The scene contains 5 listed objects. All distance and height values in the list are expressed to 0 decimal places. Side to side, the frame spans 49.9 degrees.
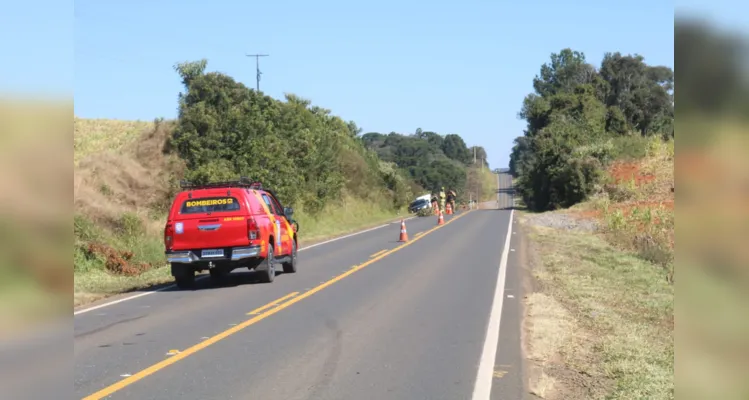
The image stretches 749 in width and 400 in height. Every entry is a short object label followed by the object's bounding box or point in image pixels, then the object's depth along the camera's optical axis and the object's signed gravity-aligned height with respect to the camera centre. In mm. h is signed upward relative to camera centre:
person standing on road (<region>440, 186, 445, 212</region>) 54438 -817
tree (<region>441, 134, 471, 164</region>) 191625 +9532
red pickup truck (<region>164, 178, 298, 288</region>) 16141 -853
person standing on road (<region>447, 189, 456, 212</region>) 61103 -937
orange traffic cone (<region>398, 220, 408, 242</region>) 29375 -1710
